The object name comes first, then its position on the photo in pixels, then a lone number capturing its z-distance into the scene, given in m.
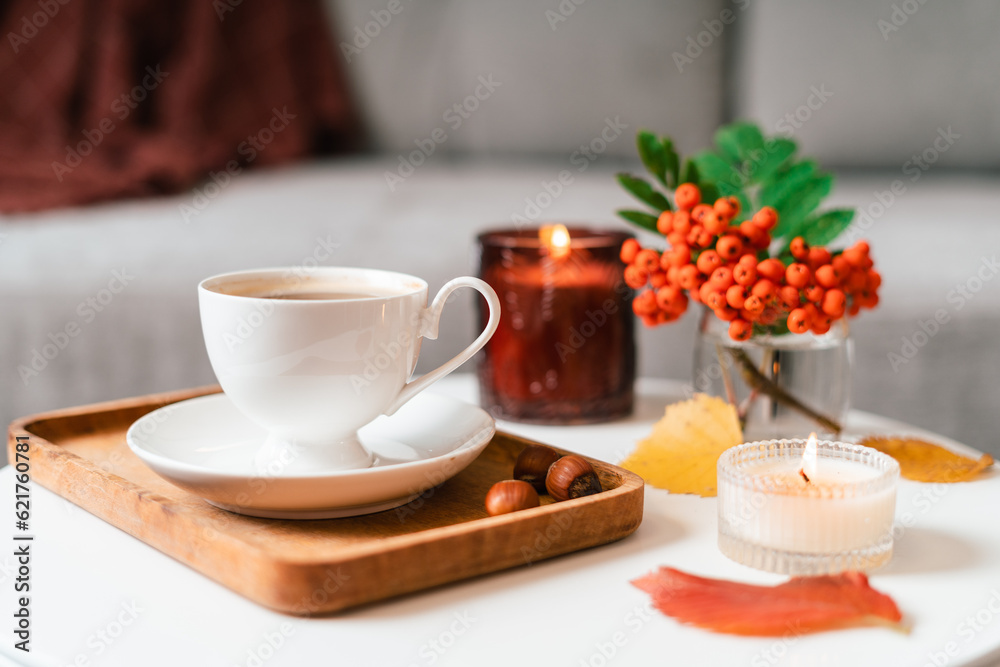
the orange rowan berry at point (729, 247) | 0.73
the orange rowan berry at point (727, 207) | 0.73
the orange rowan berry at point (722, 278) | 0.73
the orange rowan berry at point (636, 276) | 0.78
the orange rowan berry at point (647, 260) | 0.78
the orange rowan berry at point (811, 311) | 0.74
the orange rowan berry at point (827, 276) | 0.74
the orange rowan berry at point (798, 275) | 0.72
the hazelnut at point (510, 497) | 0.61
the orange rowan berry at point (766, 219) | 0.74
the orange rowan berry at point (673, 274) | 0.76
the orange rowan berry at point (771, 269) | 0.72
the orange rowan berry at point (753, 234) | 0.74
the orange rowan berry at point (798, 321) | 0.73
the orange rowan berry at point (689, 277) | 0.75
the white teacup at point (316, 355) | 0.60
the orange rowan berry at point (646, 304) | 0.78
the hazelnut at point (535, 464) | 0.68
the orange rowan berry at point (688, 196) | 0.75
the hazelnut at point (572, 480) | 0.64
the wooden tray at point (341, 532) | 0.50
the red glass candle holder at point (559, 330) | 0.90
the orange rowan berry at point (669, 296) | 0.76
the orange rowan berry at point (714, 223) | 0.73
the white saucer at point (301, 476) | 0.58
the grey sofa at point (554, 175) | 1.37
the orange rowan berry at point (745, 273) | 0.72
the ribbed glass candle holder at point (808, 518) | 0.56
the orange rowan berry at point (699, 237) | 0.74
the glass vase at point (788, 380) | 0.83
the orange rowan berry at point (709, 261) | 0.74
